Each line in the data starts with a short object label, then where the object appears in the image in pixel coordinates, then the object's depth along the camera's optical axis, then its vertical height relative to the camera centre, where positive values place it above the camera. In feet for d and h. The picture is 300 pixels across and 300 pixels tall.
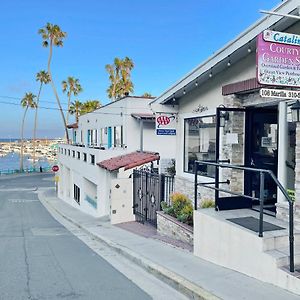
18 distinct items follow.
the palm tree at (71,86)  200.44 +27.34
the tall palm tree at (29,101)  218.38 +21.04
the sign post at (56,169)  124.98 -10.51
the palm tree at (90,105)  175.74 +15.50
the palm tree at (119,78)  162.59 +26.31
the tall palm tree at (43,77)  196.65 +31.36
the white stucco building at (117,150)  61.96 -2.27
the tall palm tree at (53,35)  169.89 +46.15
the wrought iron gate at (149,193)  42.96 -6.63
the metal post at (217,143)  27.45 -0.40
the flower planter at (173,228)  30.58 -7.90
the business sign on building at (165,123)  40.81 +1.62
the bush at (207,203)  29.95 -5.19
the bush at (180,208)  32.94 -6.49
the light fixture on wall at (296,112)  22.52 +1.57
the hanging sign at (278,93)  19.64 +2.33
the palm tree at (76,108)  196.32 +15.45
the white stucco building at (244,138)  19.38 +0.02
